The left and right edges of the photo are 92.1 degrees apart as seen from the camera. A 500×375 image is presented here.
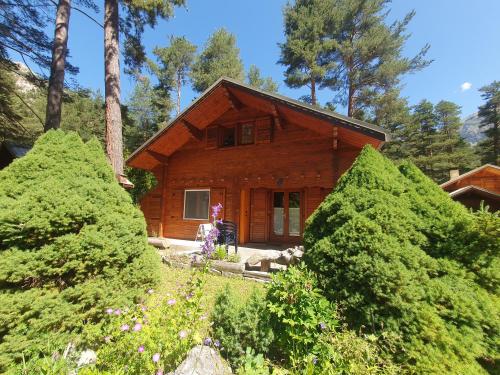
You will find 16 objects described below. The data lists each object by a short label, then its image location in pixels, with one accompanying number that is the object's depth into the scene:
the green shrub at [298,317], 2.10
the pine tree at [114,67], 8.00
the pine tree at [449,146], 27.59
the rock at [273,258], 5.50
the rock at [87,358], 2.11
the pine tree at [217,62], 22.77
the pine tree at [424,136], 27.88
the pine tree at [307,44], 17.30
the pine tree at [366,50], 16.62
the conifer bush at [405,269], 1.97
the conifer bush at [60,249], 1.92
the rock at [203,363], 1.98
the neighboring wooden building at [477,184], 9.49
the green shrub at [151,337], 1.97
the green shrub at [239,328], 2.30
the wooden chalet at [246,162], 8.69
